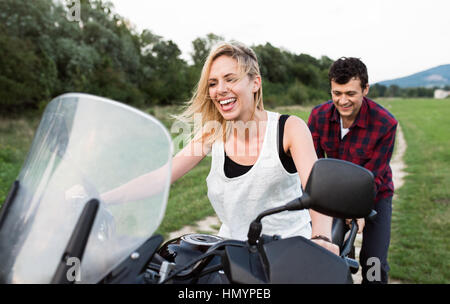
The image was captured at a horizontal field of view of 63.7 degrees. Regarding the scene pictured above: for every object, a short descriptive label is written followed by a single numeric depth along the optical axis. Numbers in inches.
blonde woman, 74.7
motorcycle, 41.6
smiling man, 119.2
